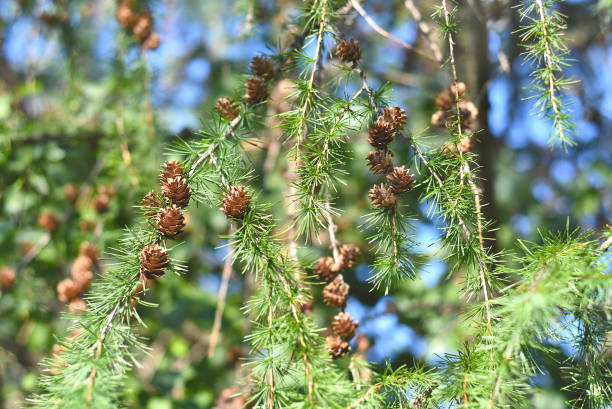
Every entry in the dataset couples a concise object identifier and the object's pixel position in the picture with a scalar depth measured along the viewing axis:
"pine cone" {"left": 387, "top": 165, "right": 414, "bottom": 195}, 1.24
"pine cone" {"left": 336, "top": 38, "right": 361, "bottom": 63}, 1.28
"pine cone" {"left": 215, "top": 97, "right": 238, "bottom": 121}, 1.30
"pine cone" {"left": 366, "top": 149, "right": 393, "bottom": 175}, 1.26
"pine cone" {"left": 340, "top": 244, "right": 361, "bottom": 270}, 1.31
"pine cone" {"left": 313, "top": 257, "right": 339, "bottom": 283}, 1.30
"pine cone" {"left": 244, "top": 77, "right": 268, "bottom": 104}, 1.30
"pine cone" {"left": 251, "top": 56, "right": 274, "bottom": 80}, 1.31
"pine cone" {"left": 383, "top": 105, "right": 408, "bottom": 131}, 1.25
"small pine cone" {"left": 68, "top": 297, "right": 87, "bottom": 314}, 1.46
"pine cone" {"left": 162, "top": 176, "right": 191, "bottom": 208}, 1.22
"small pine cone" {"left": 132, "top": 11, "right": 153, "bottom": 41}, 1.59
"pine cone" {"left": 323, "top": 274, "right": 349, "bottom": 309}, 1.29
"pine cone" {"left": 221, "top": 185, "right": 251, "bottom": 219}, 1.23
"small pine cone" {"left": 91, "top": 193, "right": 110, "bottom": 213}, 1.85
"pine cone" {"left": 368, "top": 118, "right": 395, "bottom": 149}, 1.24
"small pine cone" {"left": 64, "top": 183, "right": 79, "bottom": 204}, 2.06
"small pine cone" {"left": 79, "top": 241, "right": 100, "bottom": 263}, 1.69
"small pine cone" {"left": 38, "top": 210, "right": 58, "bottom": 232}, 1.95
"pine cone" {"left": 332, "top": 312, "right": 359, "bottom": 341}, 1.27
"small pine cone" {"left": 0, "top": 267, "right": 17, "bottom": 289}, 1.87
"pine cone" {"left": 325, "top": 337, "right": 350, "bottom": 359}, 1.26
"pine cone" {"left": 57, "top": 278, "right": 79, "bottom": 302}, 1.52
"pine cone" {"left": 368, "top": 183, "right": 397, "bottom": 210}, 1.25
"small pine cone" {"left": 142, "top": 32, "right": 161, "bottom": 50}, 1.60
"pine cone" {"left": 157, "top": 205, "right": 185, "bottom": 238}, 1.22
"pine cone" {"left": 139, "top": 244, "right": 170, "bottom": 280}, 1.21
